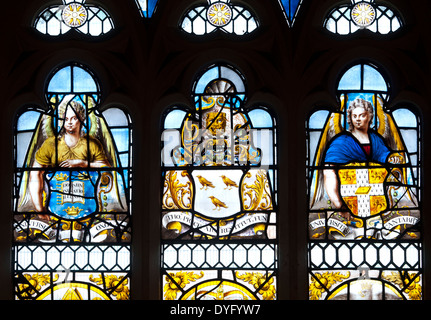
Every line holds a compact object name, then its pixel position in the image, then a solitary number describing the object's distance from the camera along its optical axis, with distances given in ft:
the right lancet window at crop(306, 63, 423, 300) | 22.68
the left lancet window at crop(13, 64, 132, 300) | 22.79
